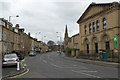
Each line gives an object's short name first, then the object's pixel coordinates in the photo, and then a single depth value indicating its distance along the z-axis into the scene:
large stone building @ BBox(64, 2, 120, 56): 18.12
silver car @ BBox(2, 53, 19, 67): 9.84
